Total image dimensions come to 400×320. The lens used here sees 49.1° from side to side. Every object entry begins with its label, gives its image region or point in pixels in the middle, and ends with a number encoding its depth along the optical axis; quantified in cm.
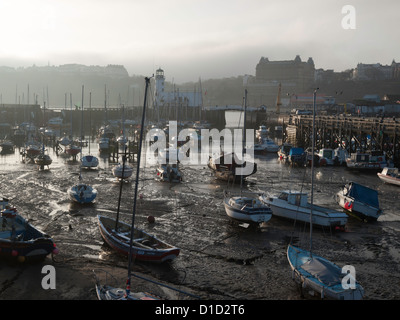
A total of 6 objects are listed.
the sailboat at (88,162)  4294
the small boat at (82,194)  2792
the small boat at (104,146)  5879
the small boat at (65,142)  6053
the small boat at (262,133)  7895
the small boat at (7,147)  5756
